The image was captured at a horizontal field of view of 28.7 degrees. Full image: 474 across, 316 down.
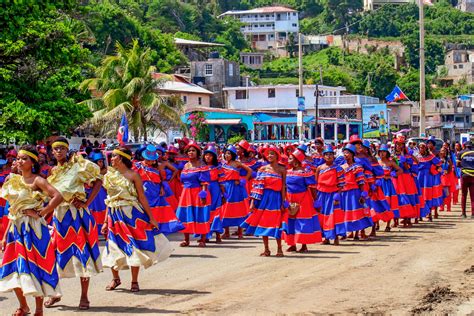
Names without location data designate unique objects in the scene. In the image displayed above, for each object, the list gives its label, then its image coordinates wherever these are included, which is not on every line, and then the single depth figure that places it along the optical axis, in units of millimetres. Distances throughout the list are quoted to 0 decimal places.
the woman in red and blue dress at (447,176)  26531
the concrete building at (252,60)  117000
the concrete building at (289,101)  81125
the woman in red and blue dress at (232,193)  19312
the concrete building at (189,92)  68381
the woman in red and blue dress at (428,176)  23875
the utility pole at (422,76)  41688
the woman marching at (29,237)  10297
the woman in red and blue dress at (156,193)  16781
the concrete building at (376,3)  170375
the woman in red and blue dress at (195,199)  17891
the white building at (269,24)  152875
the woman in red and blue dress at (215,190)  18141
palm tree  43188
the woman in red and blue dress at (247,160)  20516
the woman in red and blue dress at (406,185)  21875
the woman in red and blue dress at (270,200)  16250
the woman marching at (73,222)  11383
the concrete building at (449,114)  104700
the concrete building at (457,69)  135000
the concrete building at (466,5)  173800
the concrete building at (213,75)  82375
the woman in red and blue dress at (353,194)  18078
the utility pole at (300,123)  38844
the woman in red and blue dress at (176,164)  21794
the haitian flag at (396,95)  54969
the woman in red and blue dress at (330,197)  17844
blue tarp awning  66450
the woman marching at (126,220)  12336
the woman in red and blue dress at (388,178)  21109
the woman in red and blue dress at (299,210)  16656
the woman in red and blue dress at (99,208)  19250
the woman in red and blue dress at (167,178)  17839
